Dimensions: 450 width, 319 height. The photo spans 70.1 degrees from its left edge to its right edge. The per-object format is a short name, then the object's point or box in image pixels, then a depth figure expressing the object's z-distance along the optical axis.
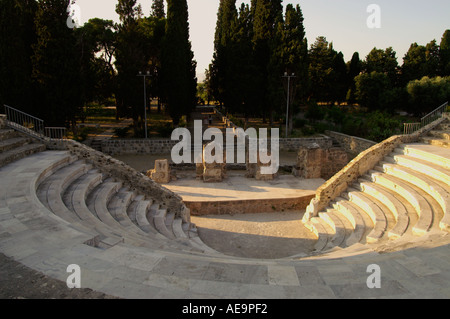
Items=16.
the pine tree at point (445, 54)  37.59
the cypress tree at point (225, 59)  29.25
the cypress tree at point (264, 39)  26.42
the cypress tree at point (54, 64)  17.83
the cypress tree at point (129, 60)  22.77
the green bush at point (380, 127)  20.11
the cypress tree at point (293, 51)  24.25
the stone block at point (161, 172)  13.70
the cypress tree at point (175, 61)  25.48
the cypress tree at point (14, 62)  16.41
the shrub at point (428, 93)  29.00
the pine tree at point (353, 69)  44.41
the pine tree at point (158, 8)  42.12
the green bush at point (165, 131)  23.13
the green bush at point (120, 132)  22.78
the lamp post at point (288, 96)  22.86
